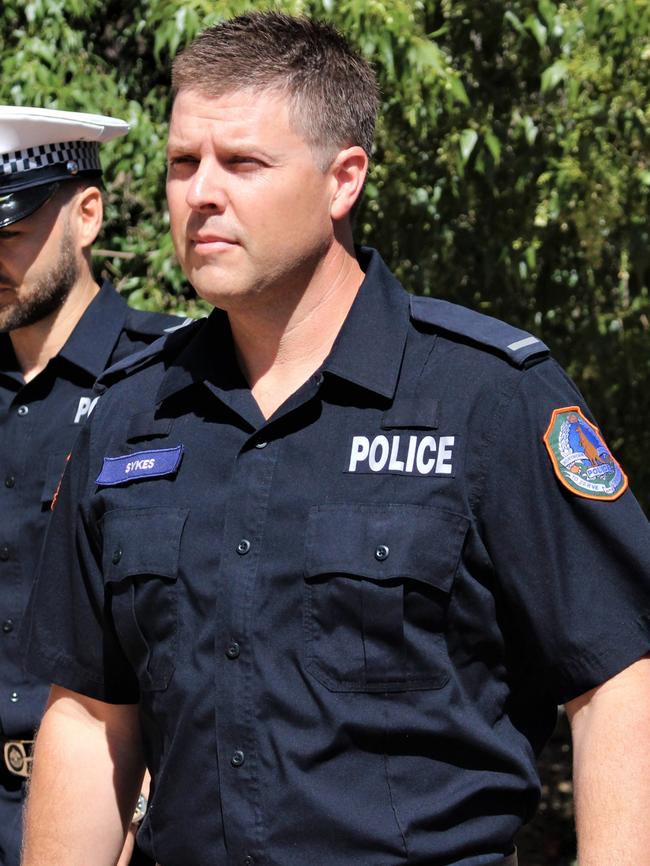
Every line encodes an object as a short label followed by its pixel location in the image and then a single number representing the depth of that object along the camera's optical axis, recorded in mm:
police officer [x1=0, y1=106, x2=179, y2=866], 3424
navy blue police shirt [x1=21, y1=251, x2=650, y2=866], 2770
